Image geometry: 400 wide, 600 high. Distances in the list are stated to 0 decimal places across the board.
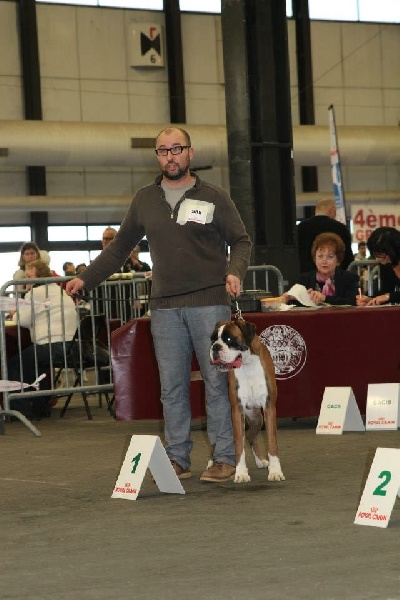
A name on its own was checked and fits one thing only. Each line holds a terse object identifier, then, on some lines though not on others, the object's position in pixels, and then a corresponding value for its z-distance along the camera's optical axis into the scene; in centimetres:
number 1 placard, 788
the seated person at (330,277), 1201
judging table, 1138
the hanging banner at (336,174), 1965
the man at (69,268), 2642
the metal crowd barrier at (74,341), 1315
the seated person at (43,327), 1385
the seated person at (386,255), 1199
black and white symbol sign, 2944
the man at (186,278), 832
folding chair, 1399
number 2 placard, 649
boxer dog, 828
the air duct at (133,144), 2293
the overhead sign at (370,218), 2464
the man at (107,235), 1809
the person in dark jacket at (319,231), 1337
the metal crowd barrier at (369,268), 1446
